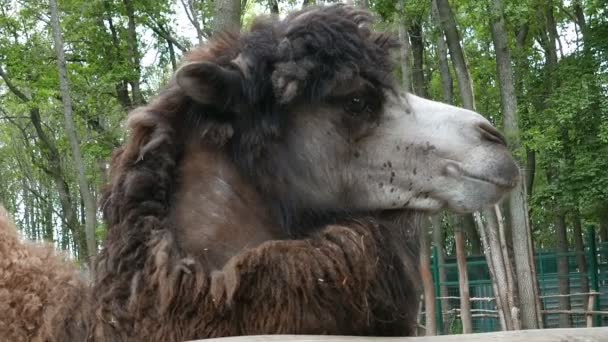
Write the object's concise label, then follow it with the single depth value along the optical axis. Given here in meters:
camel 2.59
